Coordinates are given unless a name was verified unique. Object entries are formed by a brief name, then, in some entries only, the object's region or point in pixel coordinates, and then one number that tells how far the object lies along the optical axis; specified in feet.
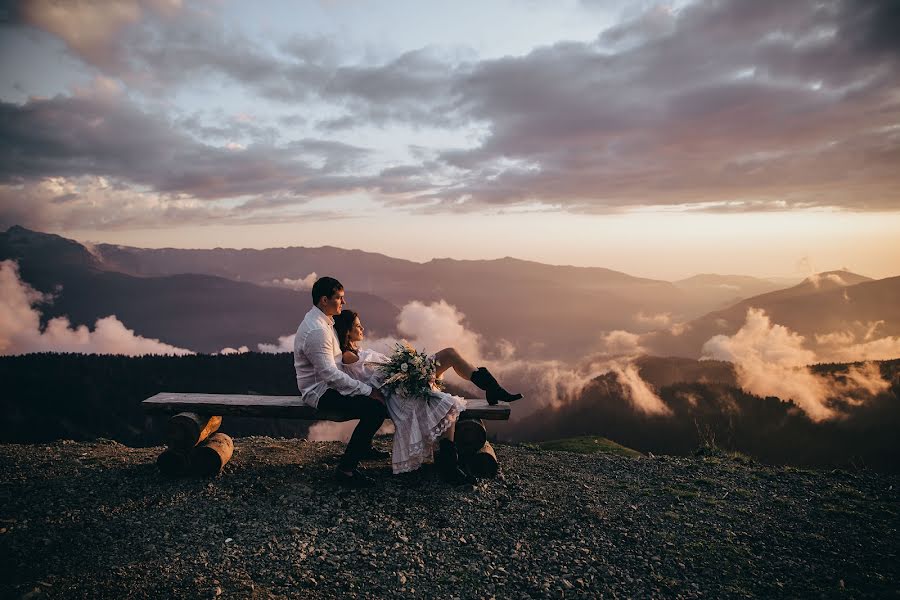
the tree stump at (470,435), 27.27
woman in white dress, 26.09
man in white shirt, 24.85
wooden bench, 26.76
